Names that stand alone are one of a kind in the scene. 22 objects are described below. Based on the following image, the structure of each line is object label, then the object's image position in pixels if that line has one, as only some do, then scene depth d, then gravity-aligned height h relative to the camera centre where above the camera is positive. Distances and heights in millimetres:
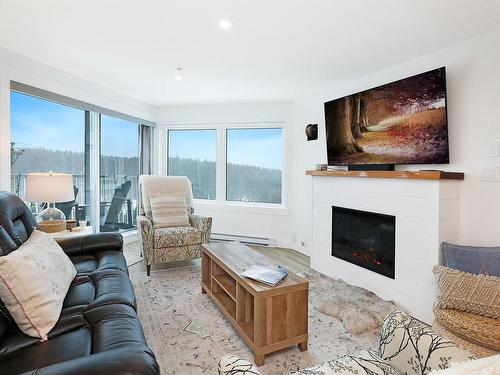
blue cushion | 2027 -516
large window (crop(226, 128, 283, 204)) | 4719 +337
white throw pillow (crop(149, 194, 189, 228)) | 3702 -330
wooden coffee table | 1814 -831
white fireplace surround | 2348 -341
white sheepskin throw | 2291 -1044
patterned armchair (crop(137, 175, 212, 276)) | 3242 -560
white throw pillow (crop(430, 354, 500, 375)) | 673 -434
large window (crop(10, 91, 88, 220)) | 3082 +497
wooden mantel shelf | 2291 +99
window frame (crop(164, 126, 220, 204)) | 4945 +620
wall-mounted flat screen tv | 2445 +597
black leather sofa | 935 -633
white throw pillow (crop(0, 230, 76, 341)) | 1291 -490
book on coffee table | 1900 -600
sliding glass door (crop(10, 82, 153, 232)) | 3137 +439
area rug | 1847 -1090
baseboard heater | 4613 -865
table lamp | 2645 -74
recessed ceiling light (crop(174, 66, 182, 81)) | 3164 +1255
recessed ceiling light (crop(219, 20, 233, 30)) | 2138 +1185
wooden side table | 2710 -457
